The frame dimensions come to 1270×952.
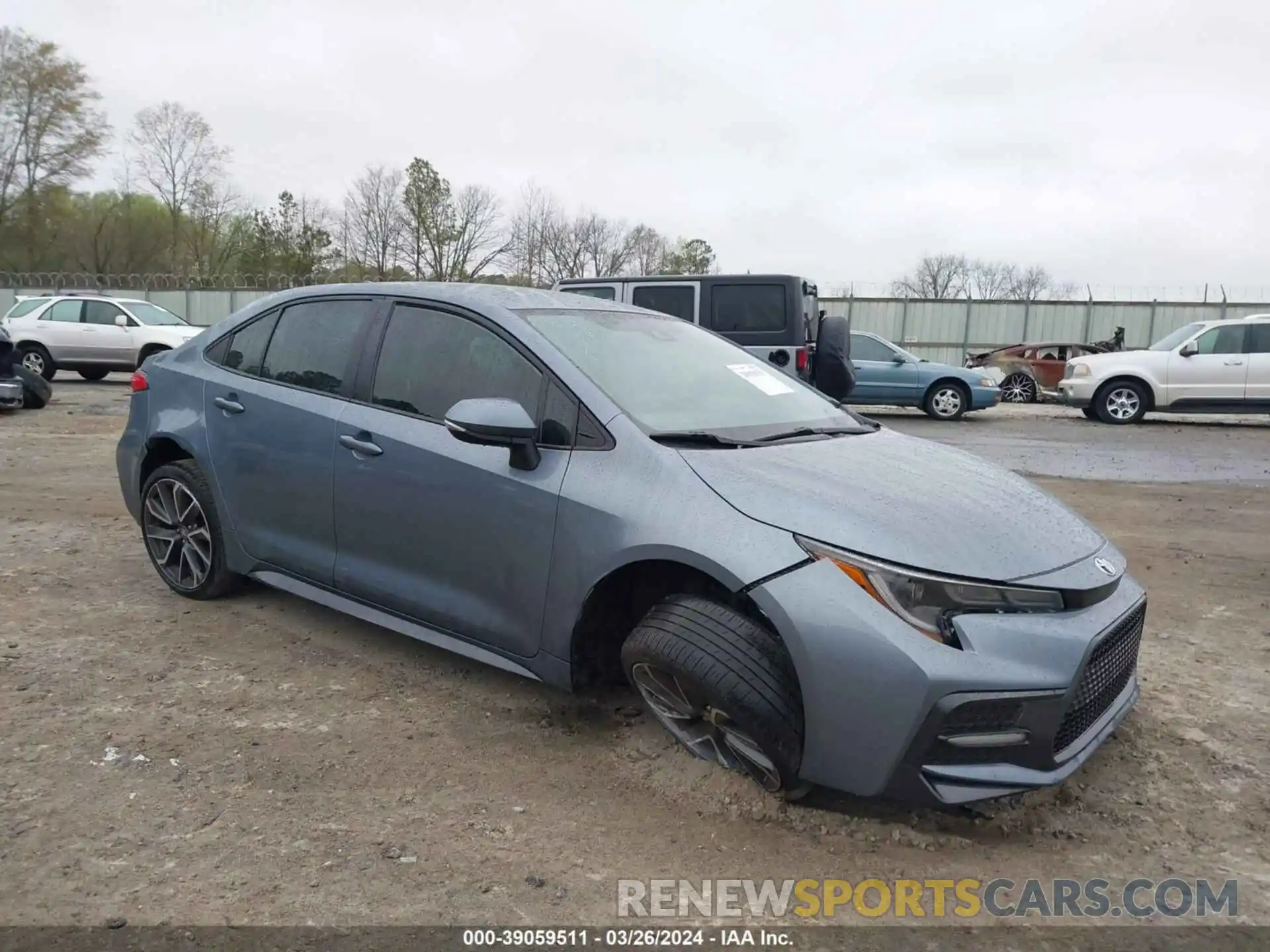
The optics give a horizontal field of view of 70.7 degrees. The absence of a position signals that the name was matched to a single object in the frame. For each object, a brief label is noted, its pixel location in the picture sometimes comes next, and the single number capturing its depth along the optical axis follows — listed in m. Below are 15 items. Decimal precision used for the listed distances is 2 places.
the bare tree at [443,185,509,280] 45.31
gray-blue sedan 2.33
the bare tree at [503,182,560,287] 48.41
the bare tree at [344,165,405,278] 45.66
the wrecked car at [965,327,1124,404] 19.05
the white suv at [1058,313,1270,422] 13.12
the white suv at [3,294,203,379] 16.33
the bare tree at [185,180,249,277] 51.34
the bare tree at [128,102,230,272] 51.00
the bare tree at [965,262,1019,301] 59.62
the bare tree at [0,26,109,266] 42.12
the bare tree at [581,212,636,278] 51.78
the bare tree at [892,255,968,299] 63.12
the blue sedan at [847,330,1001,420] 14.59
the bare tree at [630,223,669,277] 53.16
